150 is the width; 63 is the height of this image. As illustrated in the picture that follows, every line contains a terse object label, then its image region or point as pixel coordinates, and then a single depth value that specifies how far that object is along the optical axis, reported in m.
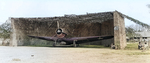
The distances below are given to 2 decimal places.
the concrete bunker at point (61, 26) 21.99
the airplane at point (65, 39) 21.37
